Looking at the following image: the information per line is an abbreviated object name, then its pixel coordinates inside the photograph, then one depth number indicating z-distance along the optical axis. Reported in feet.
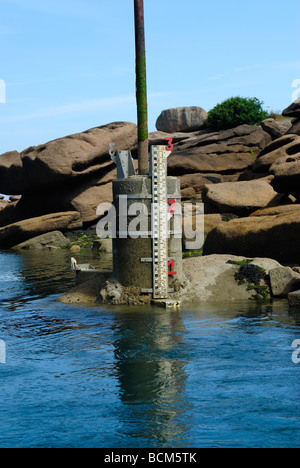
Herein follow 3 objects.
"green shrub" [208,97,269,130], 163.02
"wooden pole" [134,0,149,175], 51.83
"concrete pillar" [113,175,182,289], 48.85
